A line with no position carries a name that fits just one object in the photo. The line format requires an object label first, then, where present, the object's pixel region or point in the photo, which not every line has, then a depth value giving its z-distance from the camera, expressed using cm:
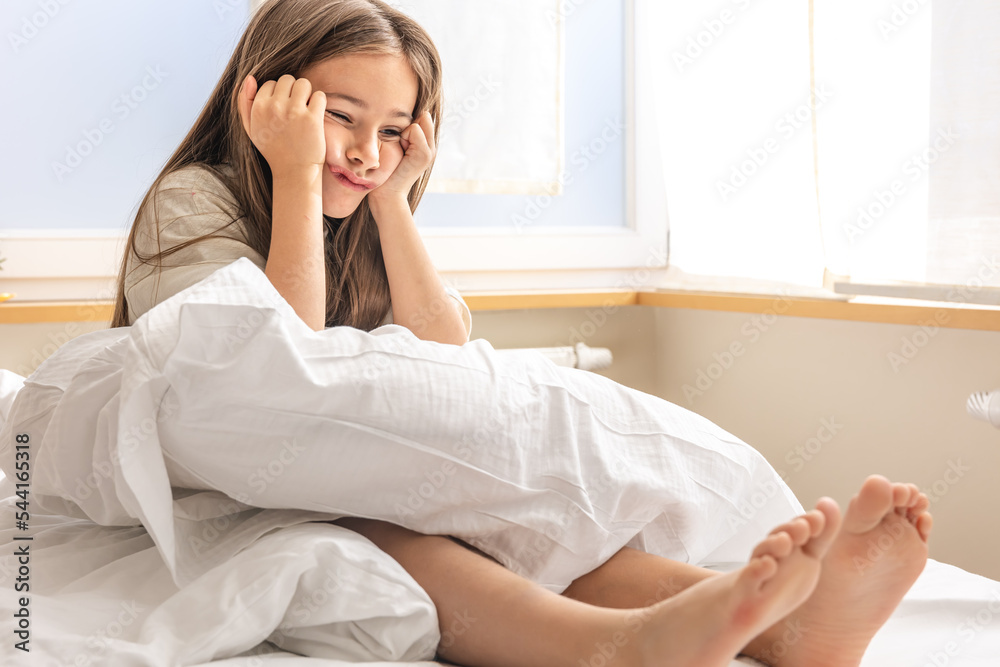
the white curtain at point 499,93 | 185
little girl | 55
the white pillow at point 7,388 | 107
